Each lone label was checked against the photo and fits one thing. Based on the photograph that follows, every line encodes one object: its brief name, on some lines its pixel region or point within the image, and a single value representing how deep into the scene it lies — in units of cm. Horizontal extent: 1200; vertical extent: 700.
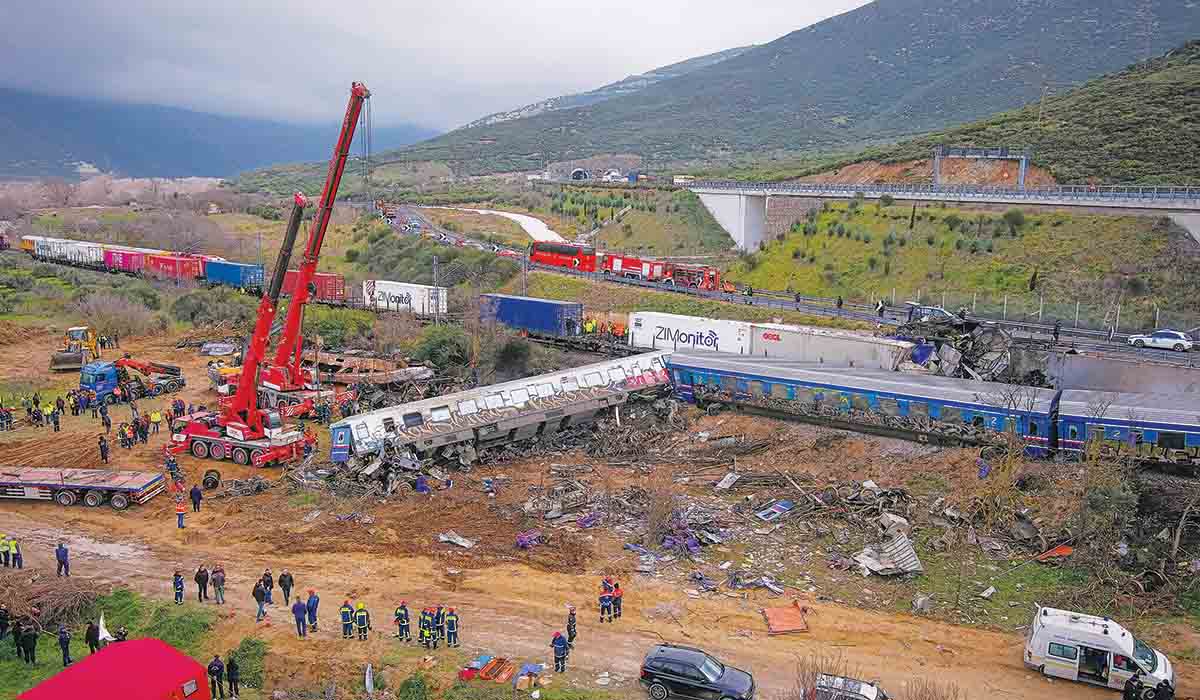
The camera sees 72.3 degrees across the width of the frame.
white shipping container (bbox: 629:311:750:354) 4131
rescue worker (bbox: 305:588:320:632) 1953
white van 1733
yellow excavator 4500
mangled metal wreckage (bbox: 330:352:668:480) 2878
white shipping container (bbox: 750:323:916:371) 3691
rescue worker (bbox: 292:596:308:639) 1934
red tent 1503
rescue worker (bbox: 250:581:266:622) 2011
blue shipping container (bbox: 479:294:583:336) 4544
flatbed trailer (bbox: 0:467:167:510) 2730
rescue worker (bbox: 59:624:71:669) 1855
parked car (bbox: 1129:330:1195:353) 3688
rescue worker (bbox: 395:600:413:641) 1914
